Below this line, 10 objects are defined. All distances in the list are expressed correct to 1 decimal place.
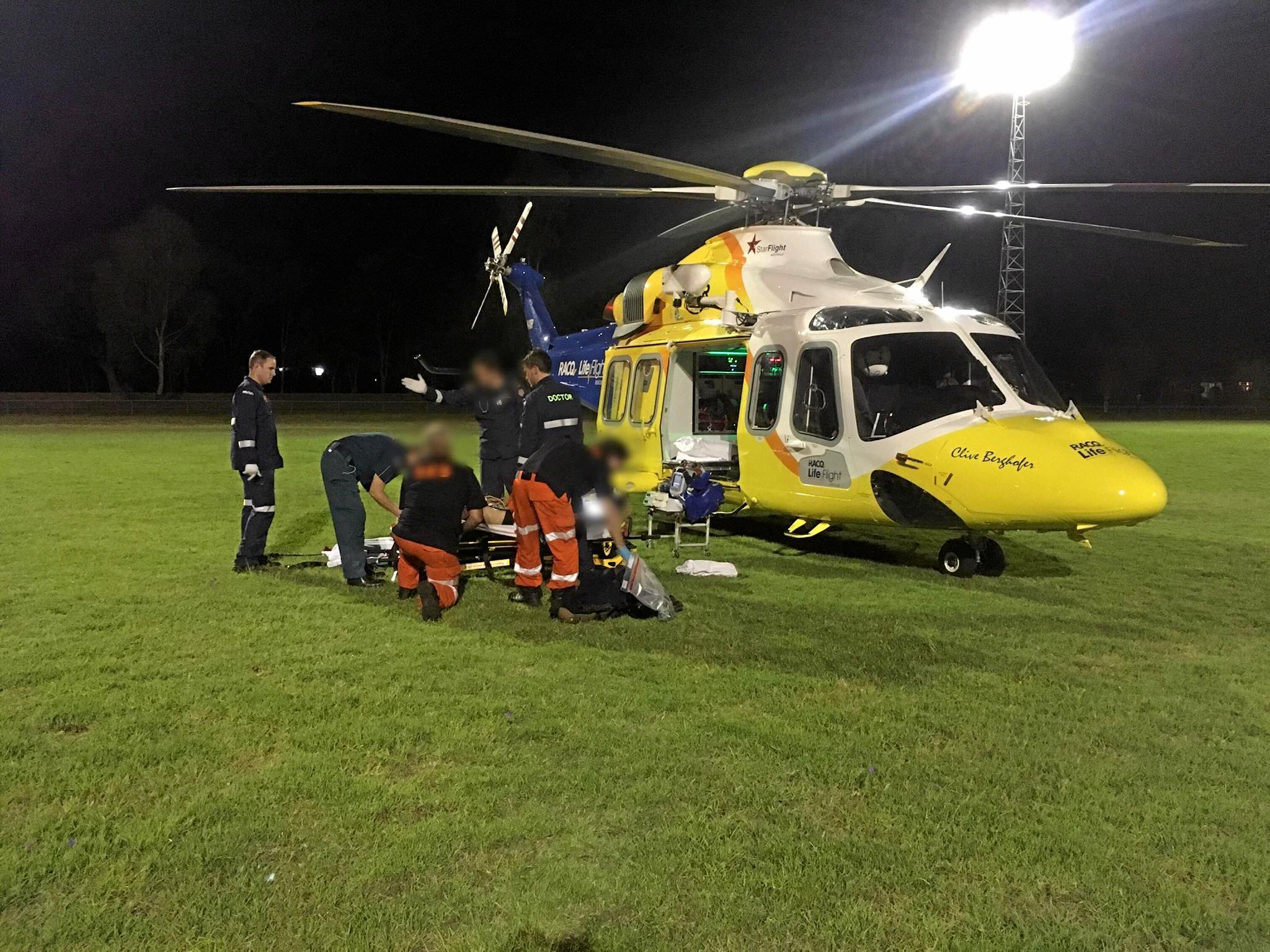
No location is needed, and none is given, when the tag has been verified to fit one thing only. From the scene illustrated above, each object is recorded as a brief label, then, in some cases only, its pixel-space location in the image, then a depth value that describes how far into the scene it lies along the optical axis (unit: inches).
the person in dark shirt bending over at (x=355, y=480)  279.3
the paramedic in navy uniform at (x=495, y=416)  323.0
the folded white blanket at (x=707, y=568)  308.7
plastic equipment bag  246.7
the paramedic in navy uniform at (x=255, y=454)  299.9
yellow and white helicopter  261.6
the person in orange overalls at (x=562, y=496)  244.8
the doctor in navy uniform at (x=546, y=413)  255.9
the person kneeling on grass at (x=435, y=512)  252.7
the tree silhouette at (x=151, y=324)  1995.6
